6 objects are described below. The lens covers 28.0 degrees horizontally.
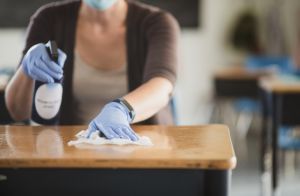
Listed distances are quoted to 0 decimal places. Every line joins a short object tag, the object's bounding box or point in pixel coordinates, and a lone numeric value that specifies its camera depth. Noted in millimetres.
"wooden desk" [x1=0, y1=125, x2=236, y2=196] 1149
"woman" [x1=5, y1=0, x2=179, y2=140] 1811
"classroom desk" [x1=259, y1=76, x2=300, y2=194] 3020
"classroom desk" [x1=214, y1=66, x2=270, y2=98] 4562
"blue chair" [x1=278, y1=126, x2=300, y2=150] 3340
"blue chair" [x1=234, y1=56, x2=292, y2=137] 4871
